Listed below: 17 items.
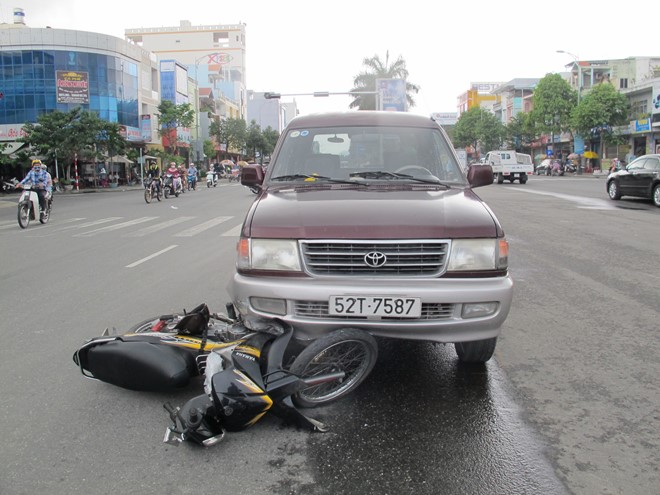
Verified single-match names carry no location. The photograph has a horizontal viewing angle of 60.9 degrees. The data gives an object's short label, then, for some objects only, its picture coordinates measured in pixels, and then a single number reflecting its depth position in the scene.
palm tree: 53.94
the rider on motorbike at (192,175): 35.77
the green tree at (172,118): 46.25
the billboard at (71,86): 41.22
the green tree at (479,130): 73.75
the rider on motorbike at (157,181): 23.01
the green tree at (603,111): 48.16
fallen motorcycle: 2.85
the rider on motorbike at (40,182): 14.07
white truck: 35.44
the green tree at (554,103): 54.69
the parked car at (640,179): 17.15
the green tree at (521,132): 63.87
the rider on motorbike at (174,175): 25.77
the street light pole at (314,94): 38.19
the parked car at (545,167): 55.38
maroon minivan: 3.17
